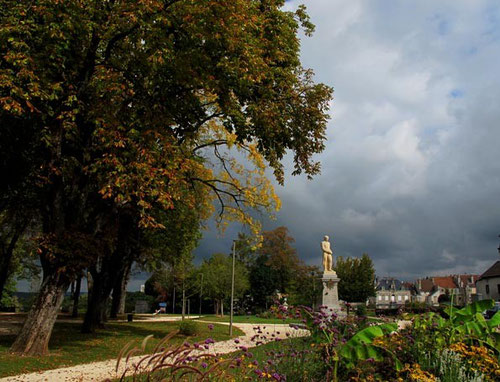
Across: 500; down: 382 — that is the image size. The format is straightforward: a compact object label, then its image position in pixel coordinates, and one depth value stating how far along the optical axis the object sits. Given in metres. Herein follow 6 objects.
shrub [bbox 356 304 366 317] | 32.09
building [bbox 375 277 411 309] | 132.75
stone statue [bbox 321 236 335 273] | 27.08
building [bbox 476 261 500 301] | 78.00
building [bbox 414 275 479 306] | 127.53
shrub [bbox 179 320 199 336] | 20.48
